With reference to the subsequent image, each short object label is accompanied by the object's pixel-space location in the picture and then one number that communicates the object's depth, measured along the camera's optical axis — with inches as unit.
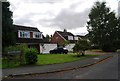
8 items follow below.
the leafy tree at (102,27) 801.7
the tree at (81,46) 487.1
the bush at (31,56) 308.8
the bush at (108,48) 789.8
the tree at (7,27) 416.6
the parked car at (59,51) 659.9
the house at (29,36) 686.5
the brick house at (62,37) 1049.4
